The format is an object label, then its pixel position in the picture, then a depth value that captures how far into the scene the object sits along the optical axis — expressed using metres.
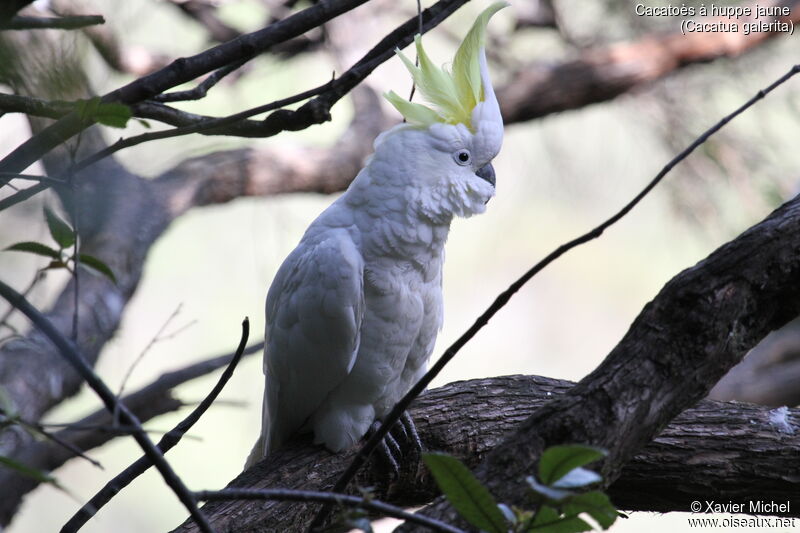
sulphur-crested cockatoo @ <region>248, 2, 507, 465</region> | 7.69
